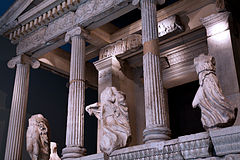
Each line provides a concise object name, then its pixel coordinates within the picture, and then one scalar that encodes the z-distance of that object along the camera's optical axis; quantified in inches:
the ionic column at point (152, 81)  252.1
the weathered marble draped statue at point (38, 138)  327.9
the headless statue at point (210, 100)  207.5
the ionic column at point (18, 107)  366.0
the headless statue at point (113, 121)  257.9
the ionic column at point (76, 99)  306.3
